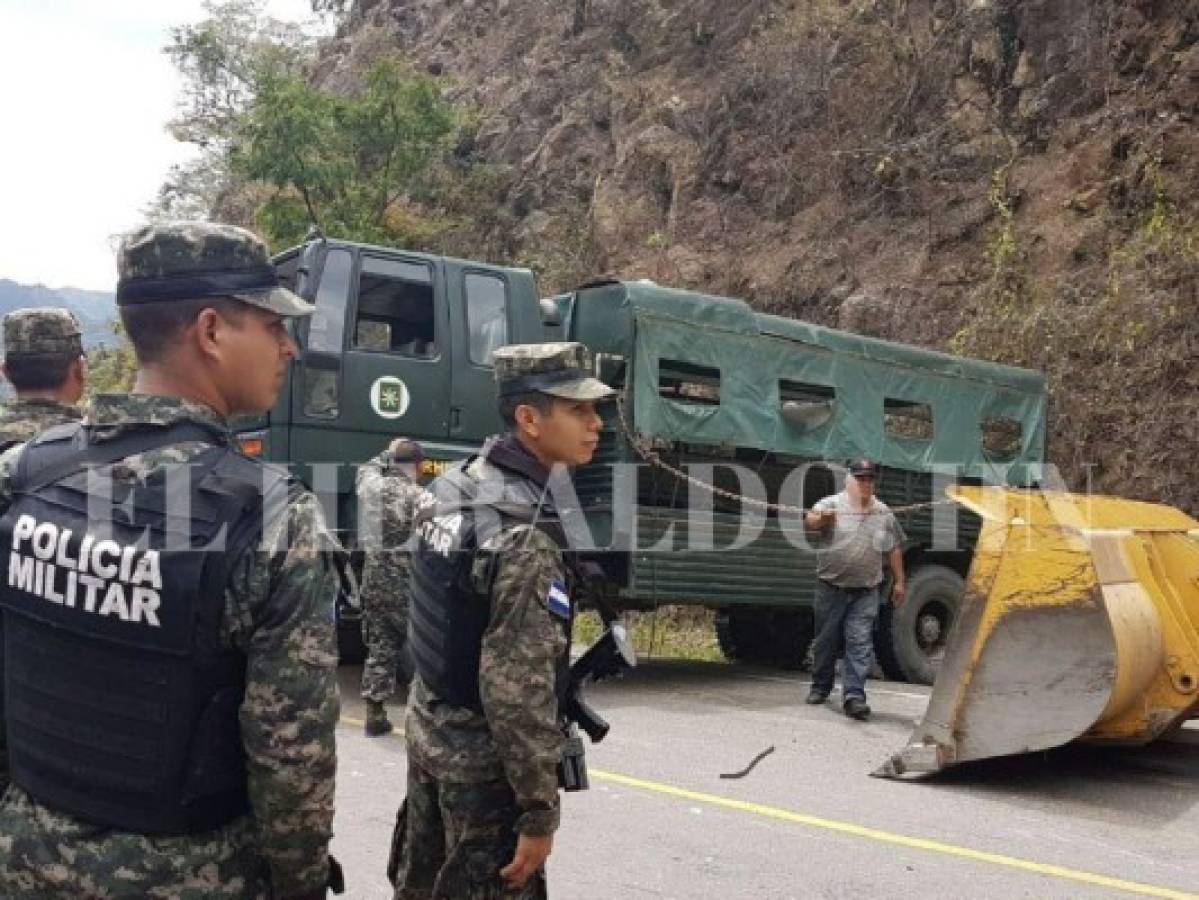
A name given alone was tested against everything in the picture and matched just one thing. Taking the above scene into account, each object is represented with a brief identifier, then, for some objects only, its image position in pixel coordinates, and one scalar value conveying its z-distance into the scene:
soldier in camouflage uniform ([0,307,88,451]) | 3.89
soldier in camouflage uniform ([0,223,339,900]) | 1.77
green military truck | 7.36
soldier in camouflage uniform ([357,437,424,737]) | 6.42
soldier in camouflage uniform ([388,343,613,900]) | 2.47
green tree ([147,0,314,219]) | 25.47
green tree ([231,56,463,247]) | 17.91
